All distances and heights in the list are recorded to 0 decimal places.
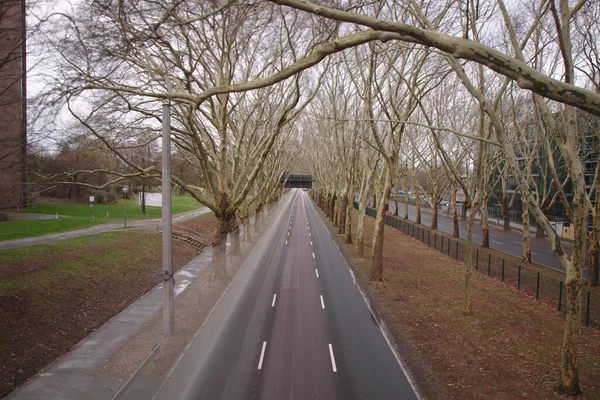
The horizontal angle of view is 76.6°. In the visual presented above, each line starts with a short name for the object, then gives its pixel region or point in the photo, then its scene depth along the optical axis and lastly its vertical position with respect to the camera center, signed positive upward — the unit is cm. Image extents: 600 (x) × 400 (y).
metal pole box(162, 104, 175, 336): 1002 -123
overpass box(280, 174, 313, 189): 11261 +200
